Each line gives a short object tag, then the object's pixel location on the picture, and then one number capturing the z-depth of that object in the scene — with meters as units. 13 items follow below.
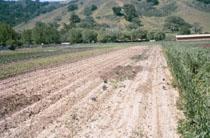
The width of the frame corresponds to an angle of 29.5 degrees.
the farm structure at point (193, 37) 135.88
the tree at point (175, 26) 194.88
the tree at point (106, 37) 159.09
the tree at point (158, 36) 161.18
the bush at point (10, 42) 122.53
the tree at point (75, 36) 163.86
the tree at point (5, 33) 124.88
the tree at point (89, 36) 163.25
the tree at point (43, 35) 150.25
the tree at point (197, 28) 186.15
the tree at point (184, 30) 176.15
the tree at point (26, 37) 152.00
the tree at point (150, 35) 162.88
